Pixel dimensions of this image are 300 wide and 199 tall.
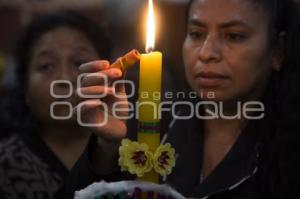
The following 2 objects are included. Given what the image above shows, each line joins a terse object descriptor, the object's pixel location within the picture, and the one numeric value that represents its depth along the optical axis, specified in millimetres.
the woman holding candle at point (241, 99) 2253
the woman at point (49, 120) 2348
